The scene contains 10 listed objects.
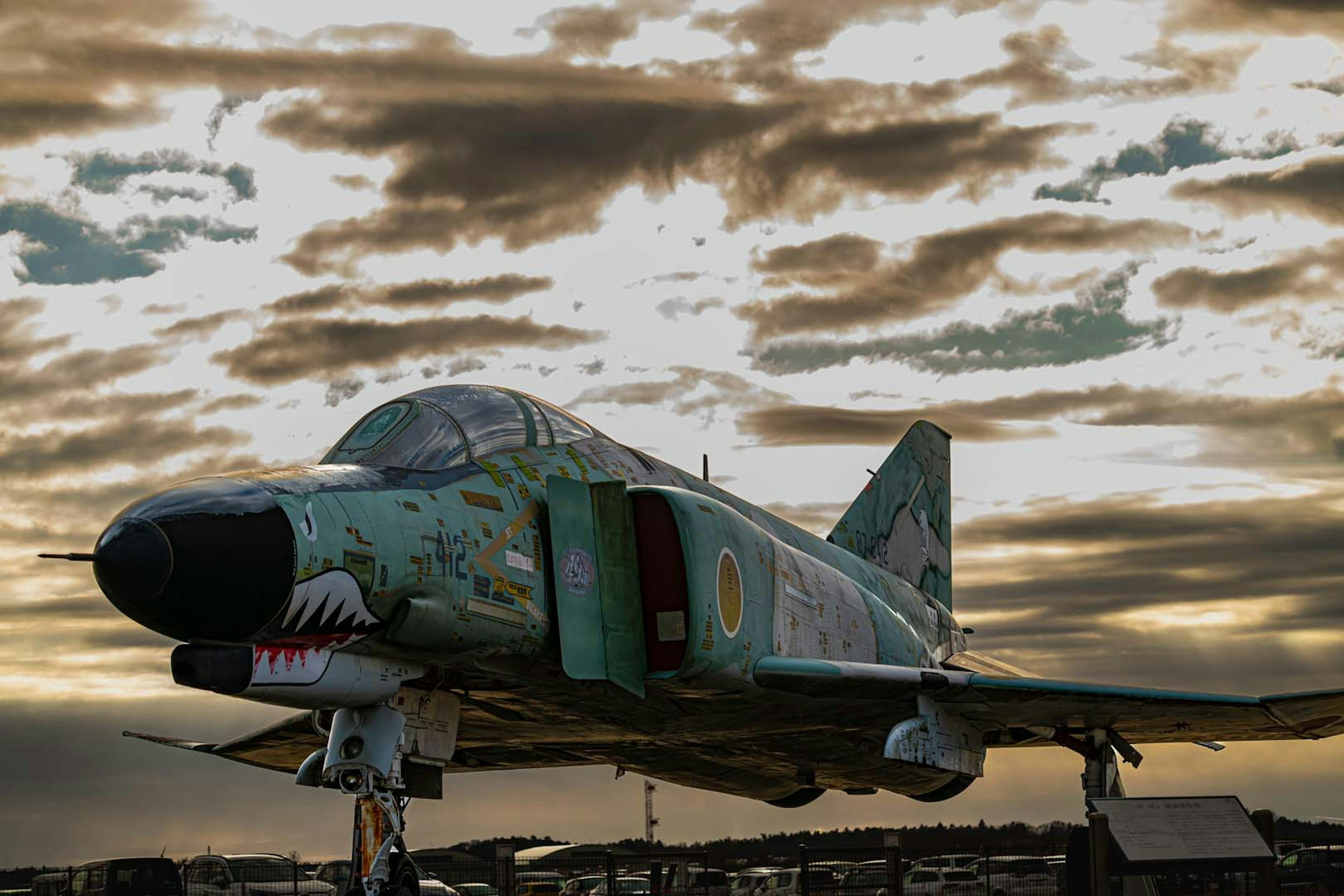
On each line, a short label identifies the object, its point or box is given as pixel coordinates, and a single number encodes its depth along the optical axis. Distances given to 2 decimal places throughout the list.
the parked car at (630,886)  34.06
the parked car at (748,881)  33.75
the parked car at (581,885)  34.19
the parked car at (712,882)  32.47
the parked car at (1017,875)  24.19
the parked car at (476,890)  32.53
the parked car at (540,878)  39.20
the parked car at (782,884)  32.31
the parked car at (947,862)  36.94
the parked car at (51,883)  27.31
